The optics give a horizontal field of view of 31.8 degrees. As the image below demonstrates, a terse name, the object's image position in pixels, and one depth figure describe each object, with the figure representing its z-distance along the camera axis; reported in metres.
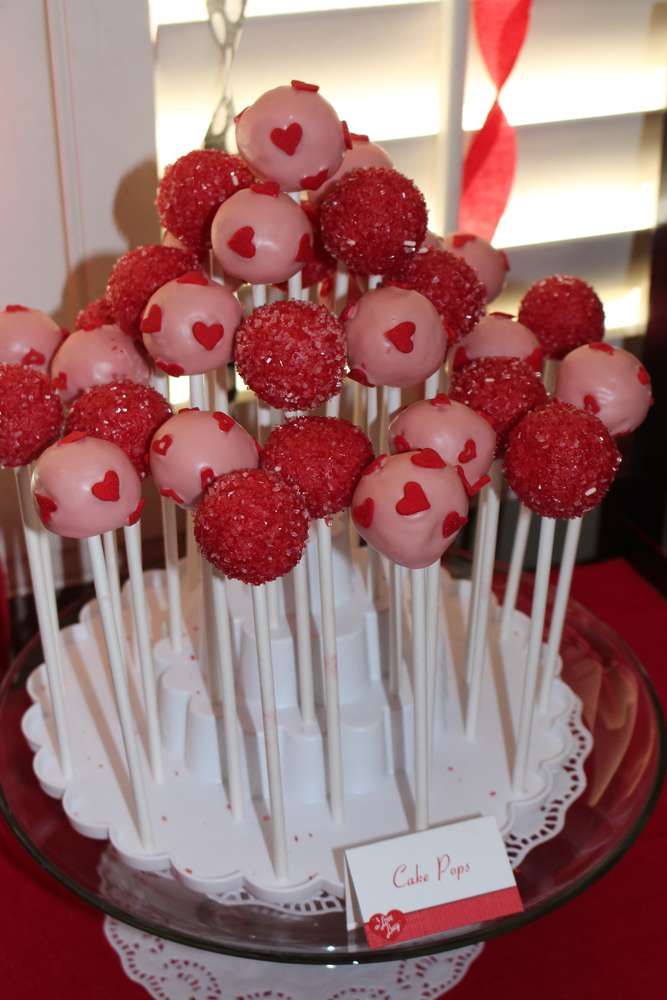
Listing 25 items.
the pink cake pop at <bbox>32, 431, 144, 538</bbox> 0.78
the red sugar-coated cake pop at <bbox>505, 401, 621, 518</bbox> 0.81
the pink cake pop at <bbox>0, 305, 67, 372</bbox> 0.94
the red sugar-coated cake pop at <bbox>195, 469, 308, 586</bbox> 0.76
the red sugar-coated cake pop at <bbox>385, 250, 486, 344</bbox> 0.90
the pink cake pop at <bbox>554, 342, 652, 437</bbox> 0.88
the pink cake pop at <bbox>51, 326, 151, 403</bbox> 0.91
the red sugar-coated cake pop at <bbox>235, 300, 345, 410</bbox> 0.79
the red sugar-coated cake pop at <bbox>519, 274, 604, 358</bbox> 0.99
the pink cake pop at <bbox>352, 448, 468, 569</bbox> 0.76
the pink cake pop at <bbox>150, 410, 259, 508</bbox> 0.79
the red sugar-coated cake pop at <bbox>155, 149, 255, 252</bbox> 0.90
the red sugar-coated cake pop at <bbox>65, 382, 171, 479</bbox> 0.83
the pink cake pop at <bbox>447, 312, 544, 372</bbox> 0.95
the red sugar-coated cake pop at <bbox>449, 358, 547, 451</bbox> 0.87
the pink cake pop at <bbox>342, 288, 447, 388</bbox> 0.82
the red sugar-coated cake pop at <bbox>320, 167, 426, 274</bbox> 0.83
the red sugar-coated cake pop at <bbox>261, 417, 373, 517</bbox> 0.80
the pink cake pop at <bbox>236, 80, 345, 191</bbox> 0.82
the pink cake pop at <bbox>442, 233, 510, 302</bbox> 1.02
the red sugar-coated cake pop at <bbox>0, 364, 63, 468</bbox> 0.82
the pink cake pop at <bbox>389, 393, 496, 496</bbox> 0.81
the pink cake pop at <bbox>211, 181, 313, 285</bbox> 0.82
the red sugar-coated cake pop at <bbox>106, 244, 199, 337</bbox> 0.91
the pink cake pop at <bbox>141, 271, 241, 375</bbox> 0.83
